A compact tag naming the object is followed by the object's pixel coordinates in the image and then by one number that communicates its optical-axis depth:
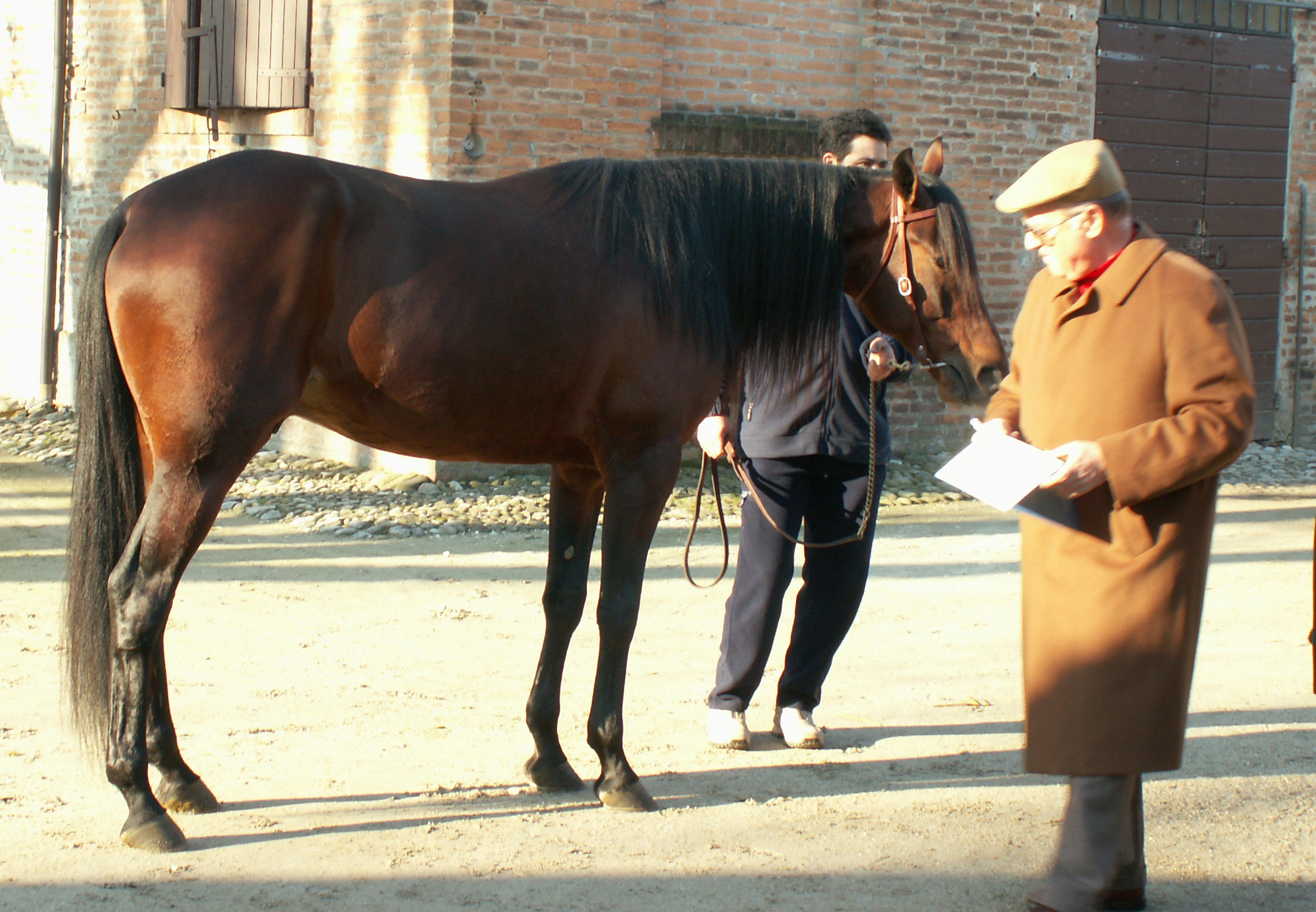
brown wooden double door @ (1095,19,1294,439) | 10.70
